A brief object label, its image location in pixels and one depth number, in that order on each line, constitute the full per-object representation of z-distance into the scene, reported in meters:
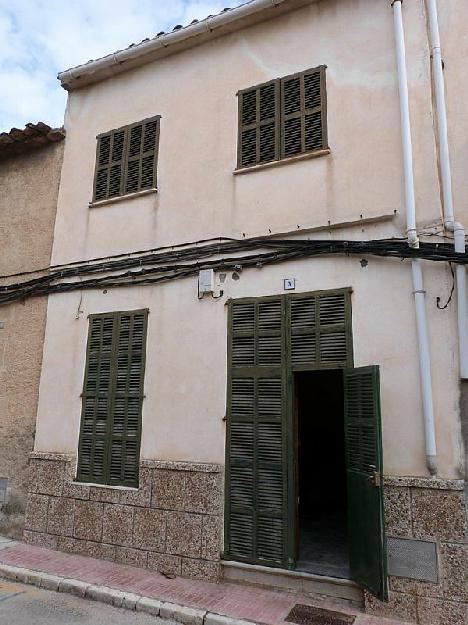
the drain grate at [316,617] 4.82
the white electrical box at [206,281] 6.63
